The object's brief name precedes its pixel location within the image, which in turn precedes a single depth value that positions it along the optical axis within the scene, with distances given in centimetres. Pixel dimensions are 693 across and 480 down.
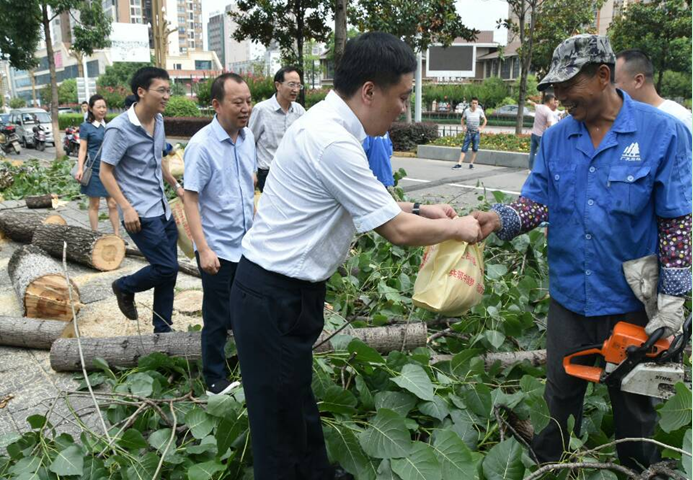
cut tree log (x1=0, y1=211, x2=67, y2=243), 702
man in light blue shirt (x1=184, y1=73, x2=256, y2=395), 331
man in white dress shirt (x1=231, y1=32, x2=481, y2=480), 198
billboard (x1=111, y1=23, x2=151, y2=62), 4091
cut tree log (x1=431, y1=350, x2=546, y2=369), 332
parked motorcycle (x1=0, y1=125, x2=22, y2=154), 2242
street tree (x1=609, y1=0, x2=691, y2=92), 2300
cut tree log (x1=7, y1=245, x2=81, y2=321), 467
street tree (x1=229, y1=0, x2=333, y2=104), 1207
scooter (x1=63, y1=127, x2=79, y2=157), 2031
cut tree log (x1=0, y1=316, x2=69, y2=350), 410
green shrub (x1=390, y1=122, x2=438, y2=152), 1819
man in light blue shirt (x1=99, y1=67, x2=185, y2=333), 392
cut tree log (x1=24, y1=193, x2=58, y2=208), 943
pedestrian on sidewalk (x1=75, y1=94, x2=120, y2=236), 706
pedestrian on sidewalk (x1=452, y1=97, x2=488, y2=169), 1430
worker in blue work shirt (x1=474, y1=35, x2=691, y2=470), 209
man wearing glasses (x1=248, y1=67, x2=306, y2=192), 591
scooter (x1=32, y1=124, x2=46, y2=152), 2445
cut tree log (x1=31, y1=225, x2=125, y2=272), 605
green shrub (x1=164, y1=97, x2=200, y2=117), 2945
